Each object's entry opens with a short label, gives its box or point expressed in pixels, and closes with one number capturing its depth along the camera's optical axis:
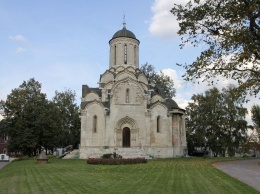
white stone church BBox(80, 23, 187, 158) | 38.66
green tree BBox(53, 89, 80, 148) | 56.72
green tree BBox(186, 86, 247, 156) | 47.44
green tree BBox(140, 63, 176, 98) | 55.84
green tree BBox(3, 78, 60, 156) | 44.94
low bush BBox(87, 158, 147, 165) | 26.55
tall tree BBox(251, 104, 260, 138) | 51.90
